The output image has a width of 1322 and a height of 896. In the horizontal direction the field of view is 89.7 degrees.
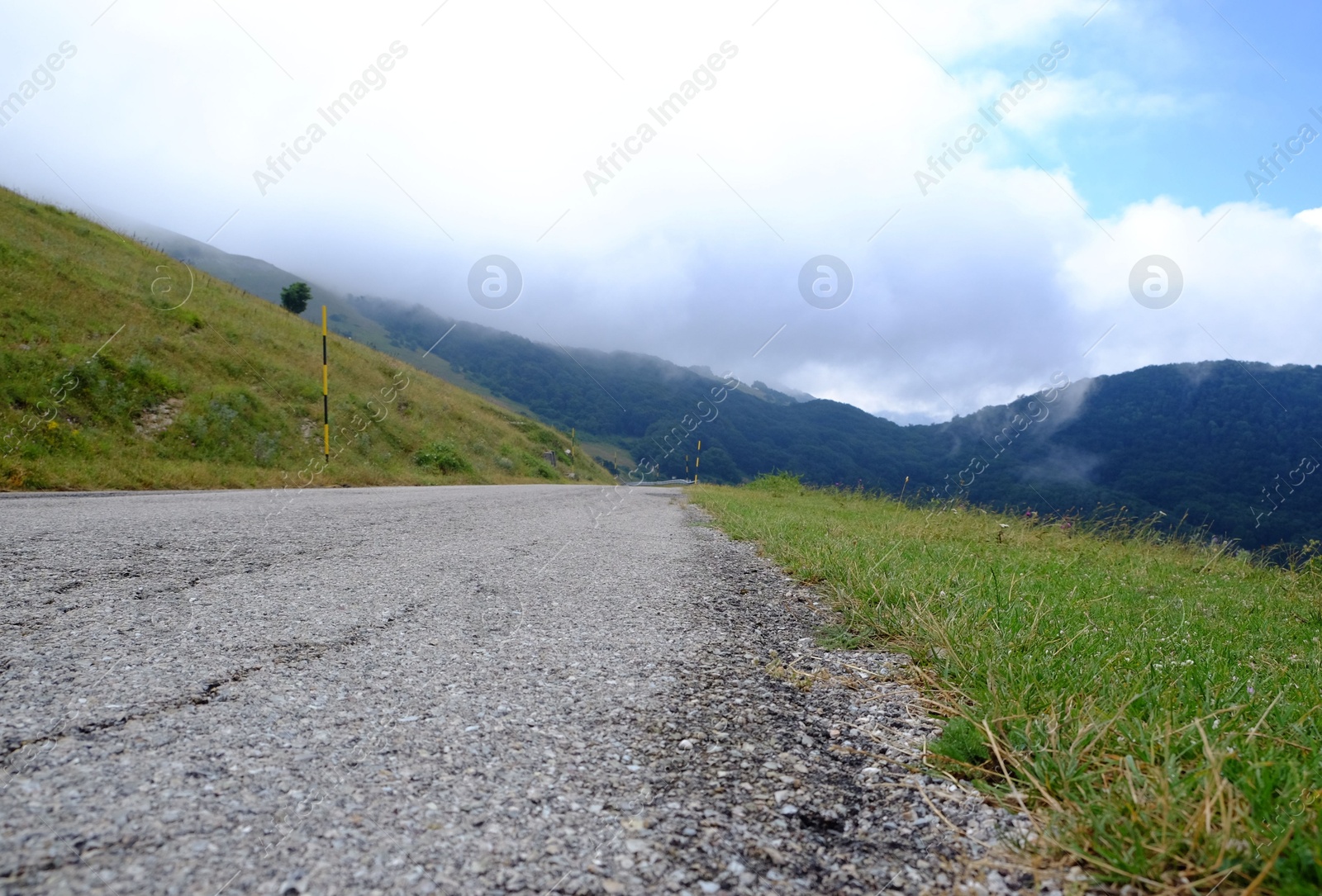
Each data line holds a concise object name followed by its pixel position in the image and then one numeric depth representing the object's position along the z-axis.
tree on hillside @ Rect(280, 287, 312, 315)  50.09
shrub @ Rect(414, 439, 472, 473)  23.97
